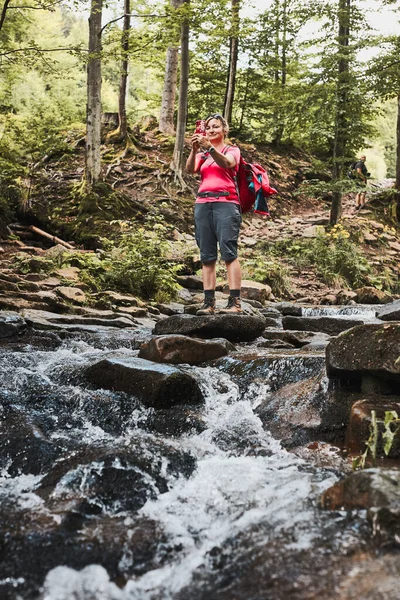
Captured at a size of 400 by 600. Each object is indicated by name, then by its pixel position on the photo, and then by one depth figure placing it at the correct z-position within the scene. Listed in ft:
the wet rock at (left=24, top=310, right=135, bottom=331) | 21.48
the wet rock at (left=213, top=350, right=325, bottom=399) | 14.64
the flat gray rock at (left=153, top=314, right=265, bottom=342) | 19.45
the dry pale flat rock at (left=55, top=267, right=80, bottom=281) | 30.22
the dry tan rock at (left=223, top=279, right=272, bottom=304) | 34.68
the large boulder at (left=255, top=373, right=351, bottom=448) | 11.68
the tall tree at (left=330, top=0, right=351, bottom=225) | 50.80
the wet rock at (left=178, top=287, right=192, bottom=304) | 33.01
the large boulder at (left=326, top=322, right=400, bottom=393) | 11.30
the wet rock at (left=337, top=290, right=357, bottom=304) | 39.35
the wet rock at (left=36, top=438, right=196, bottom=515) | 8.52
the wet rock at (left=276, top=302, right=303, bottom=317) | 31.73
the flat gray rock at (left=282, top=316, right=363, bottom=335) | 23.15
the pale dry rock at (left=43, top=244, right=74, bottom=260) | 34.11
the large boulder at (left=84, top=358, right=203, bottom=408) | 13.21
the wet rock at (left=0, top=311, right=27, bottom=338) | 19.65
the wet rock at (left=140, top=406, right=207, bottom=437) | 12.24
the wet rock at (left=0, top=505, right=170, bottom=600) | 6.63
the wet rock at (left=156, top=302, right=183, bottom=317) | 29.34
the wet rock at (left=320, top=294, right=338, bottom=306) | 39.27
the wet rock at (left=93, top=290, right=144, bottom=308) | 28.37
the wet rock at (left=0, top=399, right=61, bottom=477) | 9.99
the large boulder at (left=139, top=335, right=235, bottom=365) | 16.33
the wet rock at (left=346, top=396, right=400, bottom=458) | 10.27
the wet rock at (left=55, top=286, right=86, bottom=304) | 26.76
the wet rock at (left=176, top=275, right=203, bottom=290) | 36.94
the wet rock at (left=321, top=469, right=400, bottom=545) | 6.41
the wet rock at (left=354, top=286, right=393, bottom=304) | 39.37
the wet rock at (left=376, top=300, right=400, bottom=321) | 22.12
